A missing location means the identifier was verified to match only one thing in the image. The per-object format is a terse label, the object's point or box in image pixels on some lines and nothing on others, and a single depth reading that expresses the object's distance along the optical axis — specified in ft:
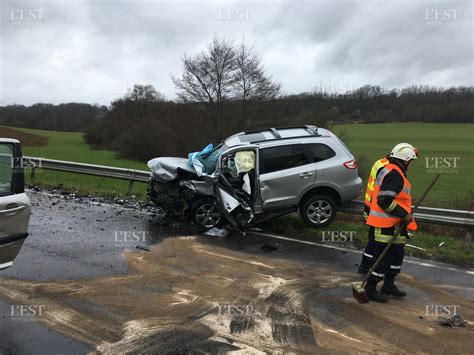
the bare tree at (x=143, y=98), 199.11
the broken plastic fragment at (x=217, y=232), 27.09
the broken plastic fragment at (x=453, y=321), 15.35
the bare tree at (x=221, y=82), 121.08
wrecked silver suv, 27.61
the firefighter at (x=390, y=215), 17.35
